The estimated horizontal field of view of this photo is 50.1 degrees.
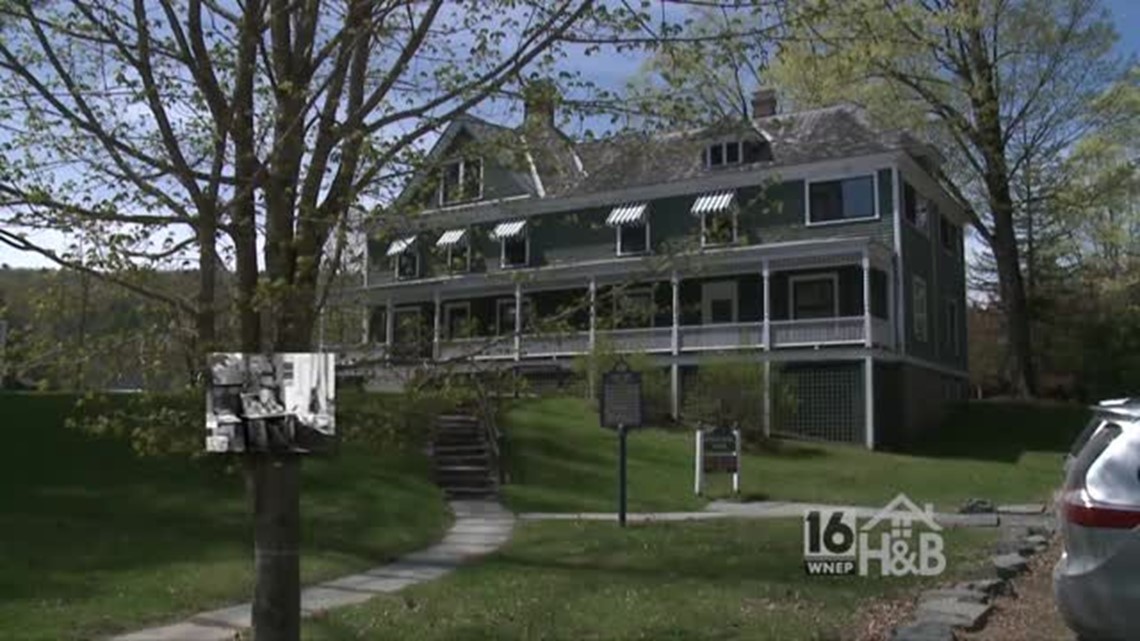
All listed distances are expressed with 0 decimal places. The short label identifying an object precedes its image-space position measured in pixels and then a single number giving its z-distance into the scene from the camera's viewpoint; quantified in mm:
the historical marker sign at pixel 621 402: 16047
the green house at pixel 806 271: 31312
